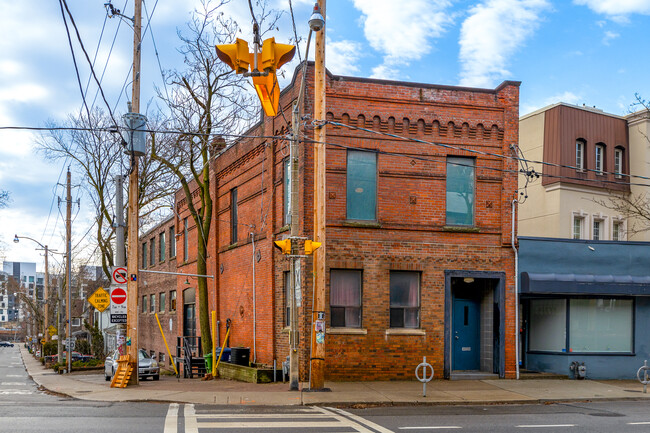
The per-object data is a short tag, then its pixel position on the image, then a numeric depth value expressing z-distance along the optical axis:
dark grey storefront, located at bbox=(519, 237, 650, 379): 19.41
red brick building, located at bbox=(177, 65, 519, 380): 18.16
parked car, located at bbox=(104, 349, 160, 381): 23.77
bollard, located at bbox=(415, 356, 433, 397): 14.93
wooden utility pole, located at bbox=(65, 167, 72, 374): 32.78
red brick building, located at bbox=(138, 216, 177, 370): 34.25
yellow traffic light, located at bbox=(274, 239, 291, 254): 15.44
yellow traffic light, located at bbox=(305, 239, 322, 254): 14.97
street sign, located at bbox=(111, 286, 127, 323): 18.22
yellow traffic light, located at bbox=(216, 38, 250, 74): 9.44
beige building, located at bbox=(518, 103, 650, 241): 27.03
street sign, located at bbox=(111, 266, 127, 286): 18.02
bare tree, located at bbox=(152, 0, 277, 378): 24.75
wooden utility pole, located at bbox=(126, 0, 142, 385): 17.80
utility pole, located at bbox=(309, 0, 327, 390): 15.52
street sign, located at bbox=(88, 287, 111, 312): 22.81
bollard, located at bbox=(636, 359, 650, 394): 16.30
